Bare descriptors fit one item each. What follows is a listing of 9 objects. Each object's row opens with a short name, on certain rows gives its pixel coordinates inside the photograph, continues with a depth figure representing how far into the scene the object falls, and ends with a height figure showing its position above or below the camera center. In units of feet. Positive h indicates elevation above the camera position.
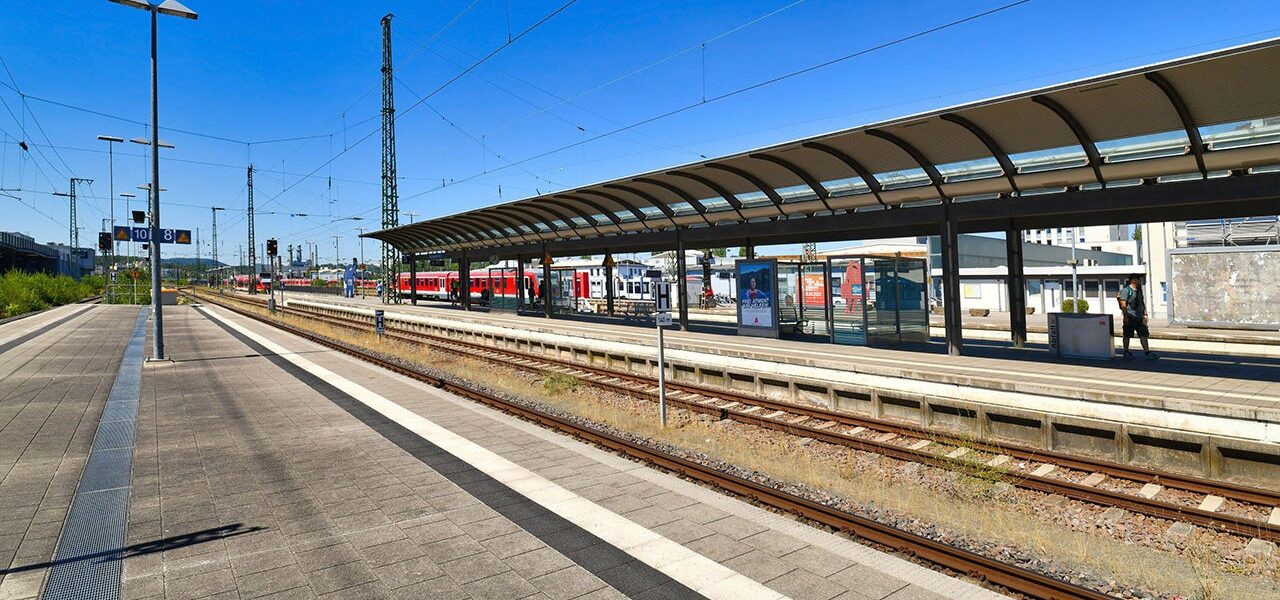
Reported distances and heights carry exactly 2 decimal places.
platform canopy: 36.45 +9.76
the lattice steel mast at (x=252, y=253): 237.96 +21.35
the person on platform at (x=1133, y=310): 49.06 -2.10
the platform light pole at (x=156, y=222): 60.90 +8.71
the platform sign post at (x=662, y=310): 34.24 -0.69
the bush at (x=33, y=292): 130.72 +6.00
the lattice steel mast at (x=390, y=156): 188.14 +42.74
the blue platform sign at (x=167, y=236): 69.36 +8.67
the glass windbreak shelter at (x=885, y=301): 62.95 -1.09
